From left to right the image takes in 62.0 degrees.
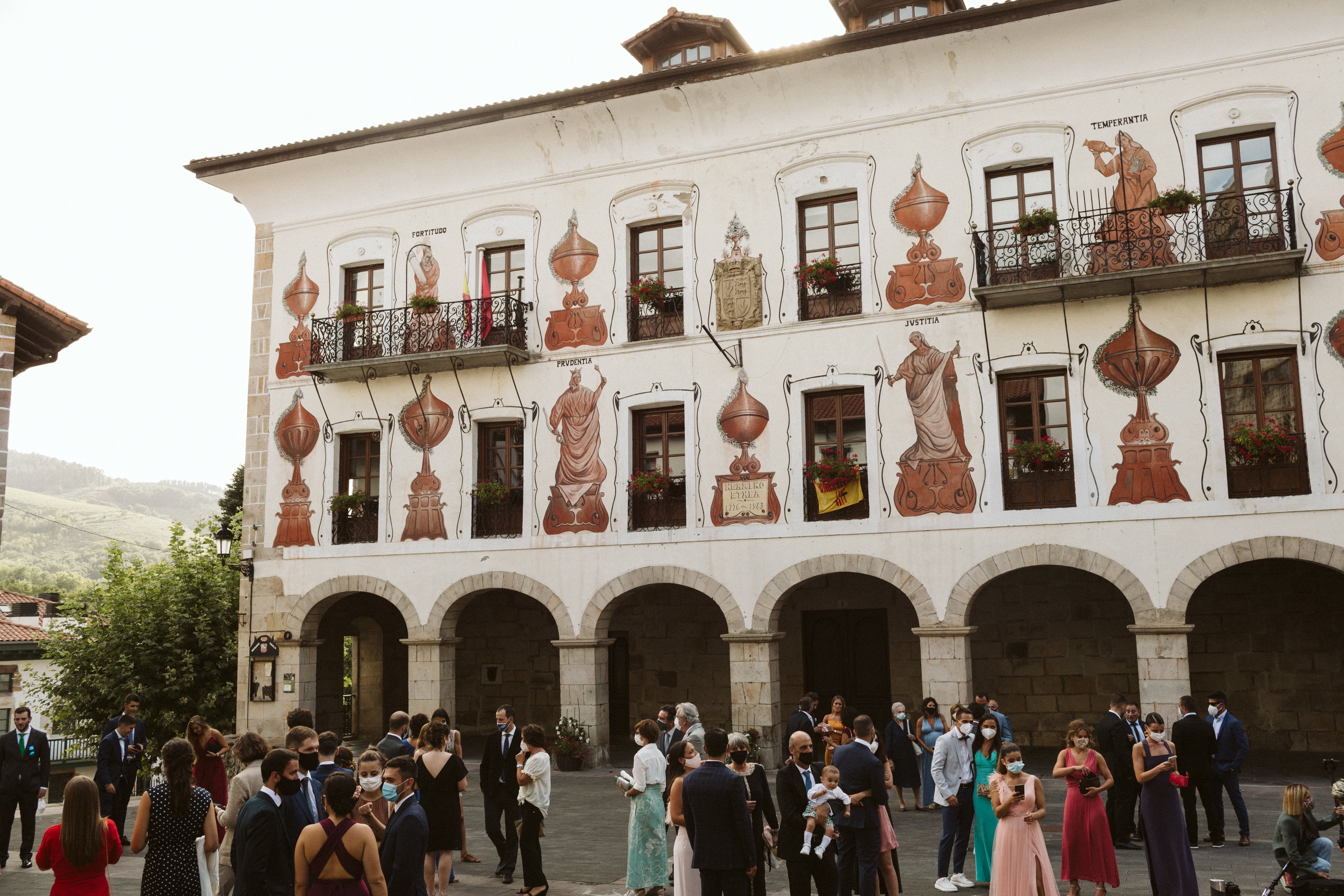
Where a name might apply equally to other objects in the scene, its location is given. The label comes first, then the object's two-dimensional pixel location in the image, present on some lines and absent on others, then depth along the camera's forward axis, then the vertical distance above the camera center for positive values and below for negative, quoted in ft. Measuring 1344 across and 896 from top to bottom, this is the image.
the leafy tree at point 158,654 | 77.05 -1.95
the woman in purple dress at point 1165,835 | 28.43 -5.87
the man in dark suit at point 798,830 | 26.58 -5.15
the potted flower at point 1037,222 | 53.47 +18.28
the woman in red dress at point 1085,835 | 29.04 -5.91
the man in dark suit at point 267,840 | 21.13 -4.08
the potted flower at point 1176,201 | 50.93 +18.22
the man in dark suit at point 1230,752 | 37.19 -5.05
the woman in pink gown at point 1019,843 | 26.53 -5.58
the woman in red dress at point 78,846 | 20.31 -3.97
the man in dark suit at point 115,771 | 38.24 -4.92
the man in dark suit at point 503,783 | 34.27 -5.04
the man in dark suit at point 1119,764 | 36.19 -5.10
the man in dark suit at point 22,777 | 37.11 -4.93
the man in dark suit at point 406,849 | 21.54 -4.39
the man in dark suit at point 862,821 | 27.61 -5.14
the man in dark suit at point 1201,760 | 37.11 -5.12
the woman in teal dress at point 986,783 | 30.83 -4.73
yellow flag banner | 56.70 +5.69
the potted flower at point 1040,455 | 52.70 +7.12
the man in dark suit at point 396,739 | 30.37 -3.25
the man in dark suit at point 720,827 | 24.59 -4.66
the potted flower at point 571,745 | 59.16 -6.71
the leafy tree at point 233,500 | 123.24 +14.05
